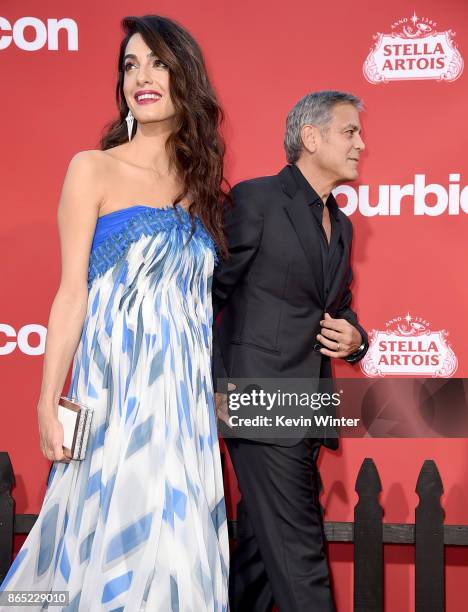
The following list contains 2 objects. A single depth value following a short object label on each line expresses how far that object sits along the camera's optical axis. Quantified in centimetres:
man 267
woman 215
